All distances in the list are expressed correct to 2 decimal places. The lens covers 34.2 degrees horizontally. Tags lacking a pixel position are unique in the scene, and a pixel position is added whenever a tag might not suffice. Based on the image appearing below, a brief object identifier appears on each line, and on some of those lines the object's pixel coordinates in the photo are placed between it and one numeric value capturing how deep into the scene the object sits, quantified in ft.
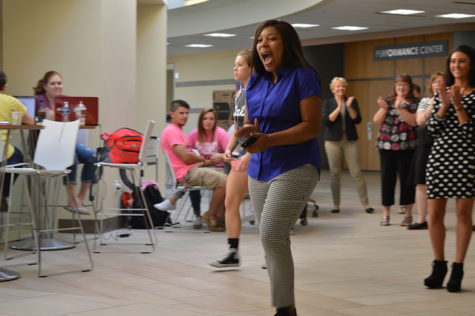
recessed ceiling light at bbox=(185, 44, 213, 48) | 69.41
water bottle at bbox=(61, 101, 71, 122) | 23.81
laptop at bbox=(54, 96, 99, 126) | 23.99
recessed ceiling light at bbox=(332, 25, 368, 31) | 55.98
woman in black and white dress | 16.63
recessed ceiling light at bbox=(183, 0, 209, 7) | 54.71
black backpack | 28.27
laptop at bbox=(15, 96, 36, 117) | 23.66
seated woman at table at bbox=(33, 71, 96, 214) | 24.59
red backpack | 23.12
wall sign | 56.18
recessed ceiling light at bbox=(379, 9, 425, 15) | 47.11
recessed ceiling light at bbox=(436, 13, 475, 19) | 48.55
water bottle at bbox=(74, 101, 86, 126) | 23.76
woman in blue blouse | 11.85
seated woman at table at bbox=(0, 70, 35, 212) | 21.29
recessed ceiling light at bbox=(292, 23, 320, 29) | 53.96
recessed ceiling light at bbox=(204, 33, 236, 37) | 60.35
